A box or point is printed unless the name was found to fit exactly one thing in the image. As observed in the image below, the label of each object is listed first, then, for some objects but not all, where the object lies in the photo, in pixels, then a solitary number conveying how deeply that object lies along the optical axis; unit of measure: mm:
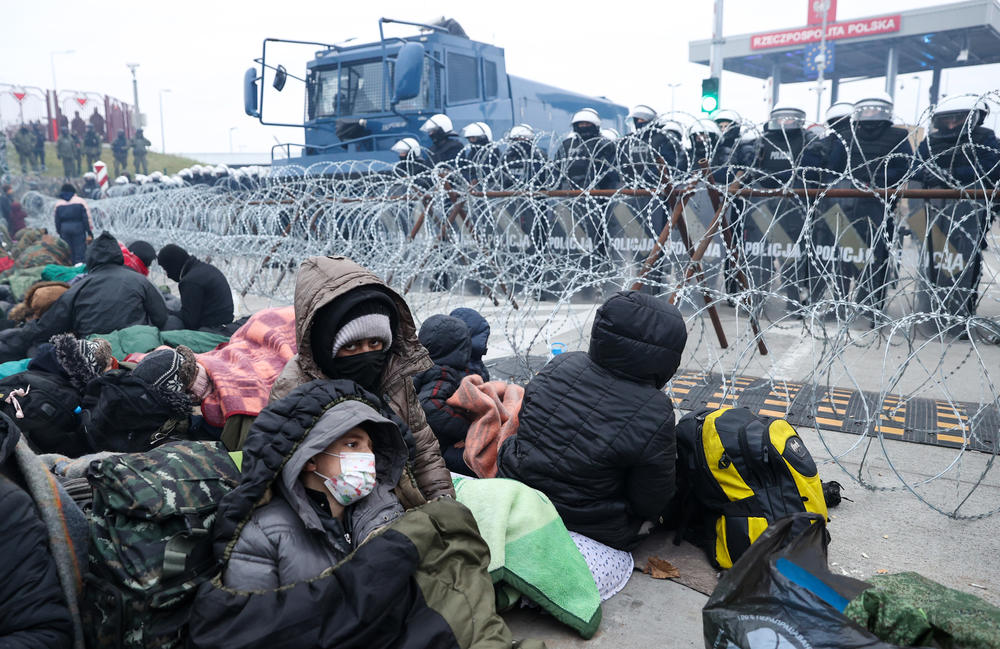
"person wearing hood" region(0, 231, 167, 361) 5043
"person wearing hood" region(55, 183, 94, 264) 11156
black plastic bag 1710
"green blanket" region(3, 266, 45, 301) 7477
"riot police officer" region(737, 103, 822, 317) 8000
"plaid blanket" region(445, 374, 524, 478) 3350
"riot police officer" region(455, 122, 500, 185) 9872
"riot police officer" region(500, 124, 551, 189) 6665
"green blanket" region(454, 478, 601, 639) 2490
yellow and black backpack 2766
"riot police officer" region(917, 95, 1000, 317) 6578
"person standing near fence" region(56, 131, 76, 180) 29156
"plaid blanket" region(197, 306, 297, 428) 3416
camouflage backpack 1964
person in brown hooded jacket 2566
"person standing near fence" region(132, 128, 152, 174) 30656
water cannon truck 11719
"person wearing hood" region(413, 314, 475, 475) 3531
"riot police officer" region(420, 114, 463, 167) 10391
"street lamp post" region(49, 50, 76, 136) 30719
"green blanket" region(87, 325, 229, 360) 4566
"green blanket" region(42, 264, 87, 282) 6785
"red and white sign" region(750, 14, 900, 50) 26719
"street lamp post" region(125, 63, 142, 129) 31875
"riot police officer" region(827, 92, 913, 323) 7300
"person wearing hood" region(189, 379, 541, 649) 1862
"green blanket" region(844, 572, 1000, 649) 1615
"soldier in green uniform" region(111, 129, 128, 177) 29016
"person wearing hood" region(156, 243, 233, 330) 5699
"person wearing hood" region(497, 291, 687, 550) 2715
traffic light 9547
